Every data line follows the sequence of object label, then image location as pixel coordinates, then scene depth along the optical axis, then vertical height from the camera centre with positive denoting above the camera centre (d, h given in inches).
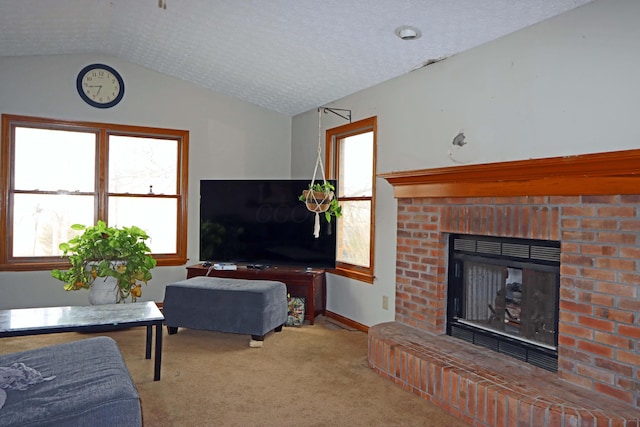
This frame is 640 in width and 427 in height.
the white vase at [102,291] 155.5 -26.1
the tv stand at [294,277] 175.6 -23.6
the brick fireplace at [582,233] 85.7 -3.1
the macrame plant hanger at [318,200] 163.2 +4.3
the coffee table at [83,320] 108.1 -26.3
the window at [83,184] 175.0 +9.2
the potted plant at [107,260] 153.6 -16.2
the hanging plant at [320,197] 163.3 +5.3
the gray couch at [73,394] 67.8 -27.8
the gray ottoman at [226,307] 147.6 -29.4
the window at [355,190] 167.8 +8.5
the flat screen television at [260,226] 176.9 -5.2
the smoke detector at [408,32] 117.4 +44.3
